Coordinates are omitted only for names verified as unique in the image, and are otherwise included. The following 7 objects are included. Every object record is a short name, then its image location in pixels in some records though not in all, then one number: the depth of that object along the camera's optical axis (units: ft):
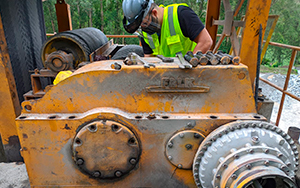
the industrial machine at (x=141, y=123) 4.98
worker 6.69
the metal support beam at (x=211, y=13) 12.81
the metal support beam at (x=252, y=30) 7.30
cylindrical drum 8.73
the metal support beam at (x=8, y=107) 7.80
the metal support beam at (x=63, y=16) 14.05
